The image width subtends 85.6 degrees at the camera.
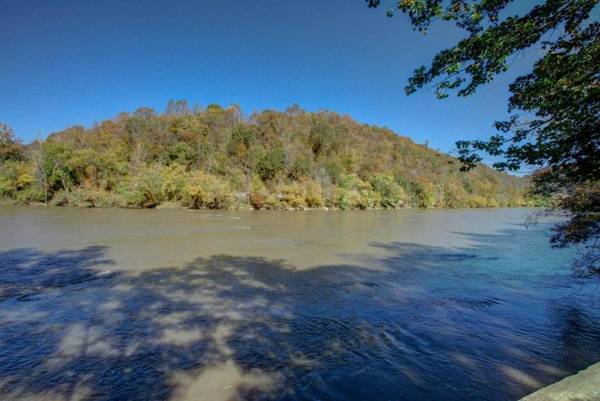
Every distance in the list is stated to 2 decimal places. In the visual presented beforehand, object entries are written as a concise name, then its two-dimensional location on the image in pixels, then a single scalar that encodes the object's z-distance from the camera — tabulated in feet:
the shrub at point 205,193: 121.29
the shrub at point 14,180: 130.72
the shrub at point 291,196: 138.92
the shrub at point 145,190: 120.37
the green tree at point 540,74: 11.28
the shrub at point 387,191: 179.42
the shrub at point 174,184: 122.52
